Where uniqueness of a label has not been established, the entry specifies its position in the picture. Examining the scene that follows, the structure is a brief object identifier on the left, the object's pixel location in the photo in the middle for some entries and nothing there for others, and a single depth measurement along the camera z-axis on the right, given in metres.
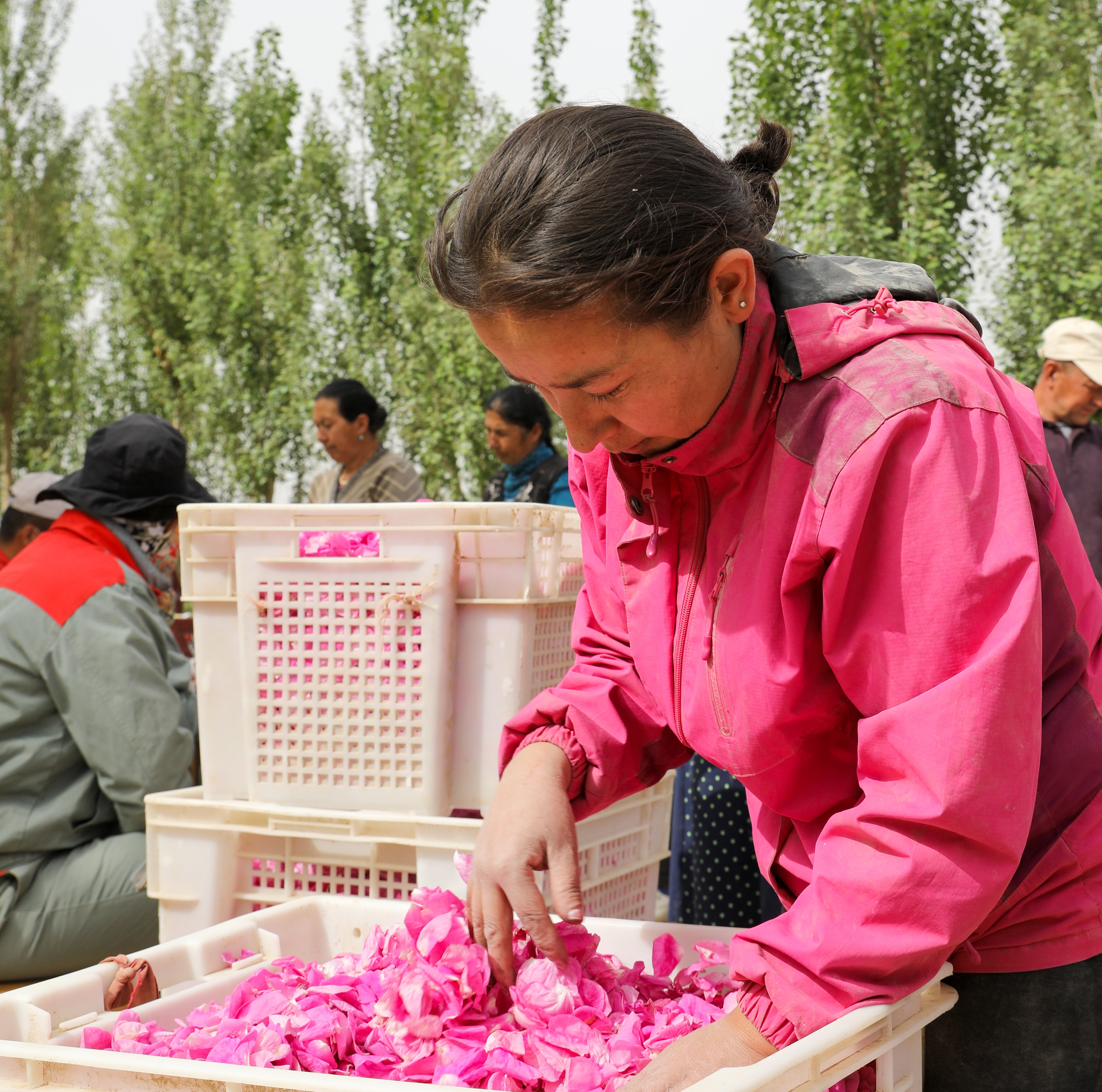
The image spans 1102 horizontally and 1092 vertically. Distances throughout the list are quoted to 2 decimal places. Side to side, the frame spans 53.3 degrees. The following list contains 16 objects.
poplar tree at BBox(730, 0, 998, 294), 9.20
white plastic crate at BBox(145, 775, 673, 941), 1.95
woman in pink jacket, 0.89
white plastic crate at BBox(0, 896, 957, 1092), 0.90
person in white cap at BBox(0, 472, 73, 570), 3.47
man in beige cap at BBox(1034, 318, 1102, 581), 3.92
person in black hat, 2.65
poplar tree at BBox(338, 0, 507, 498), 10.02
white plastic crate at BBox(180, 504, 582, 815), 1.95
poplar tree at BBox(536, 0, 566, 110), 10.75
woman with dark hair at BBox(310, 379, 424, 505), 5.21
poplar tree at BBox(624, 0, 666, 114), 10.21
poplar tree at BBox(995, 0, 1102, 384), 8.27
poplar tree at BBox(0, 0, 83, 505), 15.23
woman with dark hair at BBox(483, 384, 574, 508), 5.01
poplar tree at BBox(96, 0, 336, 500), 11.88
